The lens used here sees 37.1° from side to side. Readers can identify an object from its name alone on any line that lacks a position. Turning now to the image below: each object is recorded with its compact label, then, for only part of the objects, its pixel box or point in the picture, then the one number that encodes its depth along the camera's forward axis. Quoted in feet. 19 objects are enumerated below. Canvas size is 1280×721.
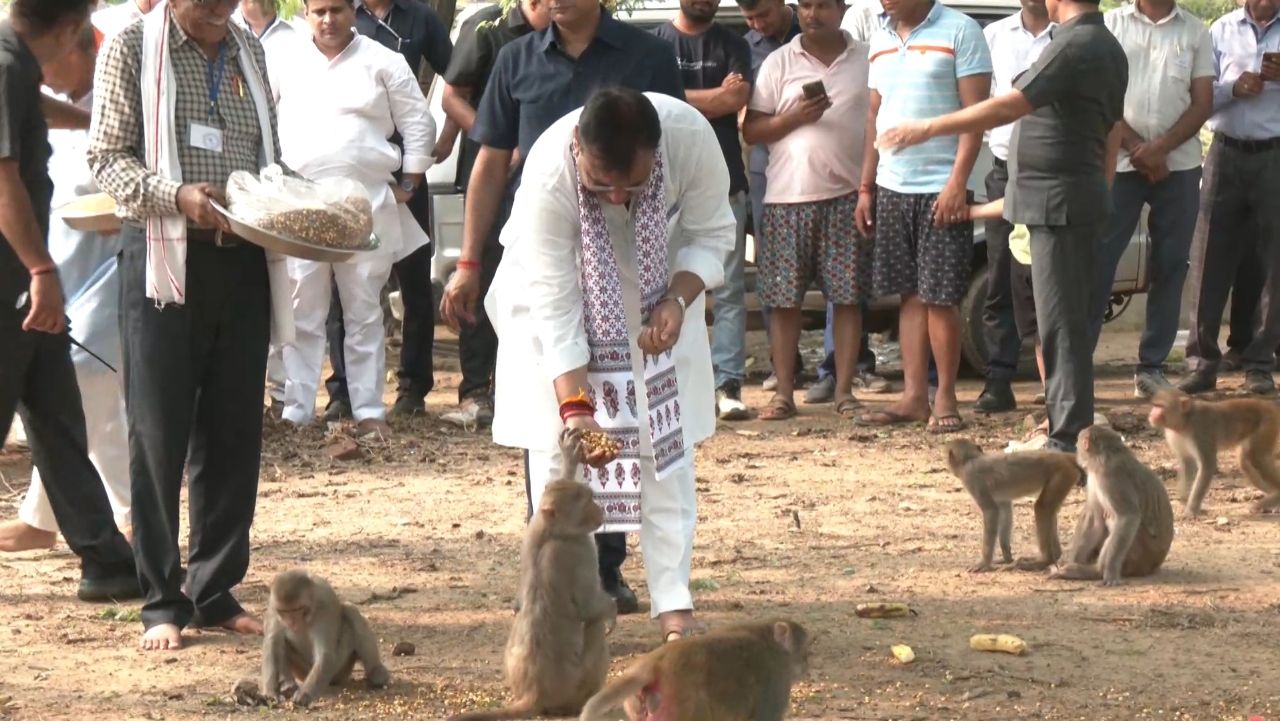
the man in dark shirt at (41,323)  21.56
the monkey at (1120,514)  24.48
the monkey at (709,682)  16.40
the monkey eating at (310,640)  19.25
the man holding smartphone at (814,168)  36.55
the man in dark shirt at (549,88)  22.29
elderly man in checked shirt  20.68
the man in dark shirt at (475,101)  35.60
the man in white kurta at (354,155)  34.96
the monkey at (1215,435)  28.53
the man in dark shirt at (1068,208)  30.12
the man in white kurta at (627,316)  19.83
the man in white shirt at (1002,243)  37.40
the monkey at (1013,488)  25.29
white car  40.22
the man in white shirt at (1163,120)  37.81
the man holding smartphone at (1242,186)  39.40
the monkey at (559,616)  18.04
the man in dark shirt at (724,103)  36.01
